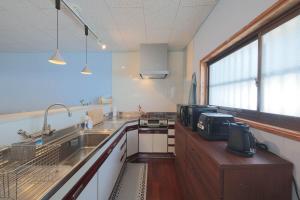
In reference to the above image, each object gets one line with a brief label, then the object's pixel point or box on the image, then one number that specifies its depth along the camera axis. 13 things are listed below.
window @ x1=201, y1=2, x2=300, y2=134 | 1.05
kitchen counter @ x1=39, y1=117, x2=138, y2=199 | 0.75
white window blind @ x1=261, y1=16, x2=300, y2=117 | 1.05
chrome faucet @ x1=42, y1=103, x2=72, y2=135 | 1.50
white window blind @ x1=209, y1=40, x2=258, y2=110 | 1.53
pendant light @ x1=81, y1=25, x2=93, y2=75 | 2.59
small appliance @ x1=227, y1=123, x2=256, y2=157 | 1.04
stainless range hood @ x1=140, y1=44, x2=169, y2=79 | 3.44
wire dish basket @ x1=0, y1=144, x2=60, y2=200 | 0.82
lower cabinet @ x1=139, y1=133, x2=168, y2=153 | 3.31
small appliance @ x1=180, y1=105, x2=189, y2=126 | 2.16
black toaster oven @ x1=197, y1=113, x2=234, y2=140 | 1.38
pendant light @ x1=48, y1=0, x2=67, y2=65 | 1.95
